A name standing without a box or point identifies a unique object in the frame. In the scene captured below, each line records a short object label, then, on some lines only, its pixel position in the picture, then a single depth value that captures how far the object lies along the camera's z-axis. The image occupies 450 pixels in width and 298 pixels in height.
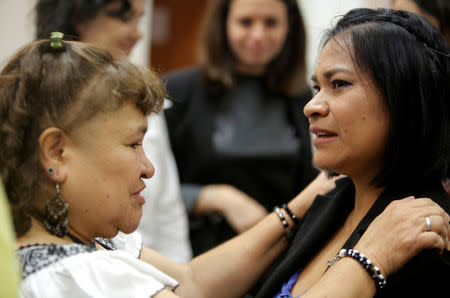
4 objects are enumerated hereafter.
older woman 1.24
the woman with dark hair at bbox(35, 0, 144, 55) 2.40
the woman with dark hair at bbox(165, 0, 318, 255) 2.78
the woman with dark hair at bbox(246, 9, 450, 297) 1.33
